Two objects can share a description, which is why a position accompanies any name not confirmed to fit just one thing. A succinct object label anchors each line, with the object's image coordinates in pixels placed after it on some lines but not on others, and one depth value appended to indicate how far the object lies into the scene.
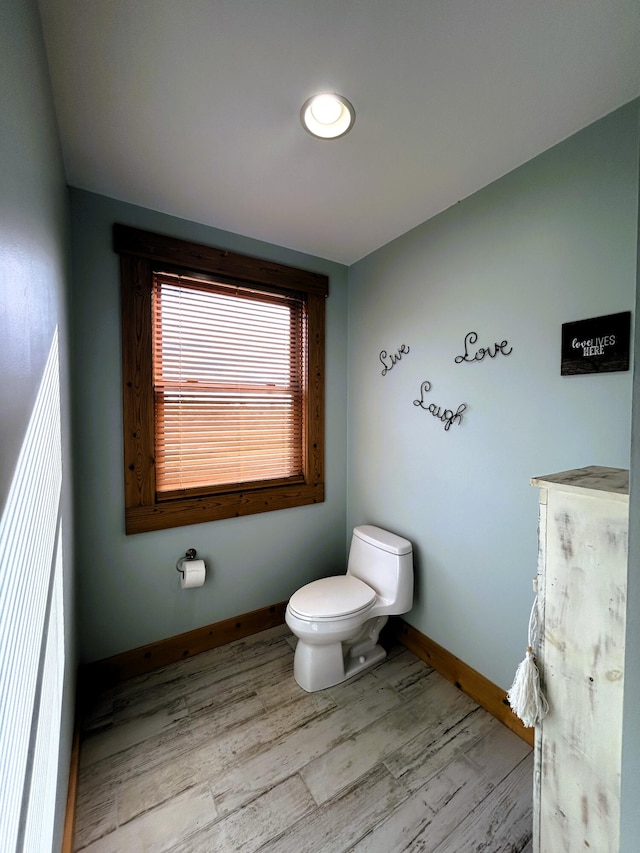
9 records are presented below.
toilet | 1.70
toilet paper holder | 1.92
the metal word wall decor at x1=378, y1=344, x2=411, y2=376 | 2.02
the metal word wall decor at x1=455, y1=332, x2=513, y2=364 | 1.54
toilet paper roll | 1.86
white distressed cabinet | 0.84
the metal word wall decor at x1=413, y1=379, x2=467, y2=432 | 1.72
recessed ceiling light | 1.16
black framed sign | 1.17
